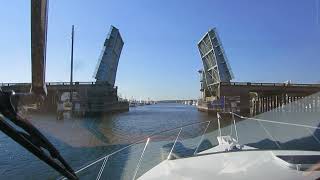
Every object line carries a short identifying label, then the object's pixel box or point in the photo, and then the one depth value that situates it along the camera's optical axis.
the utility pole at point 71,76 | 28.15
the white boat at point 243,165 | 1.58
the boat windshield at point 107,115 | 1.14
